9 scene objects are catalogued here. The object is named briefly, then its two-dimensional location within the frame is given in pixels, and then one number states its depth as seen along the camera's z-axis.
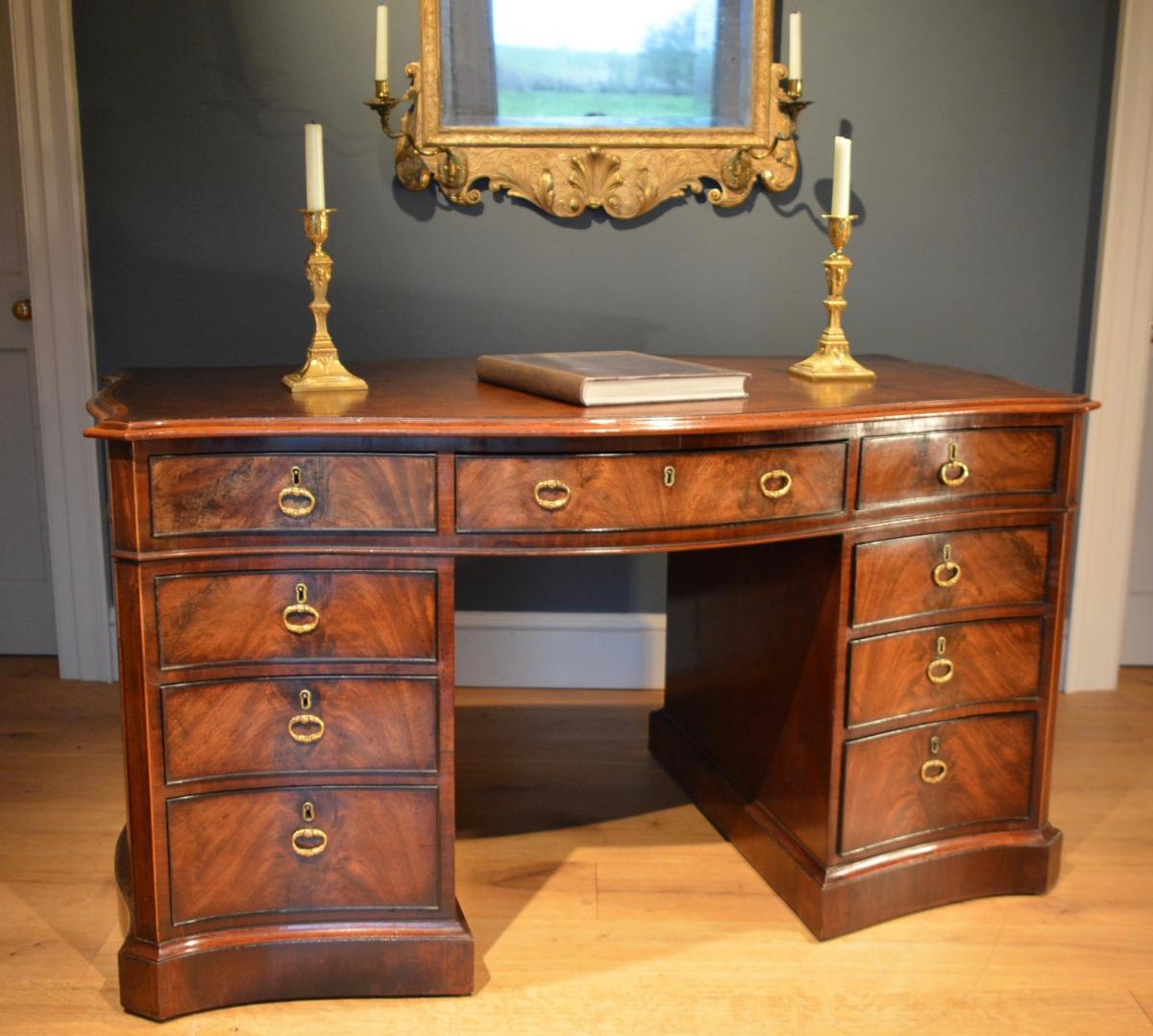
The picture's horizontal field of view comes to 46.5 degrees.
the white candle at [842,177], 2.30
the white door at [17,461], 3.34
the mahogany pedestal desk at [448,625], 1.89
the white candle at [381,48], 2.82
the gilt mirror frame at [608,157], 2.97
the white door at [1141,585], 3.53
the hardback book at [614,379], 1.99
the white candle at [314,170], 2.05
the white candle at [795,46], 2.91
